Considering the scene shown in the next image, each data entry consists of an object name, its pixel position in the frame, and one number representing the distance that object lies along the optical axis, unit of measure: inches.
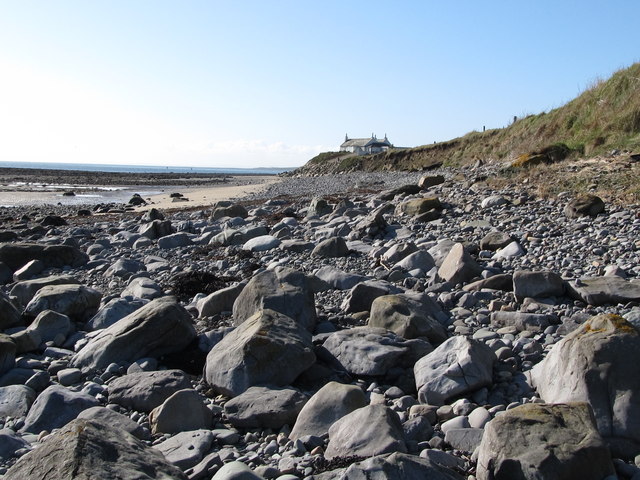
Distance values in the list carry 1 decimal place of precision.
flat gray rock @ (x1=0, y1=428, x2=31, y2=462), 141.6
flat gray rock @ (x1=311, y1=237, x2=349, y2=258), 364.5
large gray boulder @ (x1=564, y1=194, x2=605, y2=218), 343.9
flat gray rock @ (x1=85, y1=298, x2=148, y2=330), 256.4
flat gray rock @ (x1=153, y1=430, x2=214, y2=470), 134.6
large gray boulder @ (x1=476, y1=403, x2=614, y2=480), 111.3
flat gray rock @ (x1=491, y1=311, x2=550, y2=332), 205.5
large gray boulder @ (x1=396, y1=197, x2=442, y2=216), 459.5
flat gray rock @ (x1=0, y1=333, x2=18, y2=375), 201.9
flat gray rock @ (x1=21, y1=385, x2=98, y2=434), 161.3
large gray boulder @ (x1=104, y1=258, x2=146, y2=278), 371.6
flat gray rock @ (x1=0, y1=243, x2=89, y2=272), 409.0
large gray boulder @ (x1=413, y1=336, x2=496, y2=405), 159.9
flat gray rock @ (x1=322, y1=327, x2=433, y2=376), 182.5
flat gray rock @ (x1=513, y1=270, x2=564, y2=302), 229.6
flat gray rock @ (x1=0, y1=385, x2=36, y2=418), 171.3
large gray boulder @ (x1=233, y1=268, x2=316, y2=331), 231.0
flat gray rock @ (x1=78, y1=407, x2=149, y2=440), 151.5
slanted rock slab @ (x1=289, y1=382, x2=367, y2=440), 146.3
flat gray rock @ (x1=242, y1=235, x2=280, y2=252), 409.4
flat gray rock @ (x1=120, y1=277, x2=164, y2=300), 302.9
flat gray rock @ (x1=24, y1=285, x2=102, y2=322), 269.1
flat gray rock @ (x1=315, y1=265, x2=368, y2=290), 289.4
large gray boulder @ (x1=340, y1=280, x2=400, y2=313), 251.1
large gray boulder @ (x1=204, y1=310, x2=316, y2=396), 174.7
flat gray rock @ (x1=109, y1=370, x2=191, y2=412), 172.1
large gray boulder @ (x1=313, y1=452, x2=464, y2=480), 105.9
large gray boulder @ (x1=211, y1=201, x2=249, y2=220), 645.9
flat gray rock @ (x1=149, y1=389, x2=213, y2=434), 155.8
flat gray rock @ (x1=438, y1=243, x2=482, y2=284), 272.2
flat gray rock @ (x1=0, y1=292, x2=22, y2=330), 255.0
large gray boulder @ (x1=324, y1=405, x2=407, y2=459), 128.4
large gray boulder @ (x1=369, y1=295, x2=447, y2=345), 205.0
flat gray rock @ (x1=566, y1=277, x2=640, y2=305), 214.1
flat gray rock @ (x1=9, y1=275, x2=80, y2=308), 303.7
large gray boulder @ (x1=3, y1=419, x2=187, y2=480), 100.6
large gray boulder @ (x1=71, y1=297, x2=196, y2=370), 207.5
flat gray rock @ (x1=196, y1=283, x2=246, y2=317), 266.1
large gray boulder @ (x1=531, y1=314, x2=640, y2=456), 129.7
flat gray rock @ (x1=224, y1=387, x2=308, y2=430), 155.5
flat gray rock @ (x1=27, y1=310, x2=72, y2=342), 240.5
